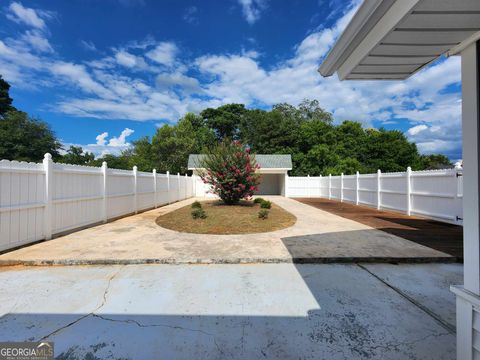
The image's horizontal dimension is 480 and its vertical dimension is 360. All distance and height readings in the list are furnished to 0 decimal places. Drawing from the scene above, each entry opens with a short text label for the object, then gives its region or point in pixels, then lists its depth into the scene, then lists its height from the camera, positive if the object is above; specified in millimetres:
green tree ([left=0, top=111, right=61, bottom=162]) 27344 +4828
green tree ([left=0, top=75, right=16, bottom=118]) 37156 +12115
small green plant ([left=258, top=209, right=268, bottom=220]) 8602 -1153
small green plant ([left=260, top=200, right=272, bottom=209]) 11234 -1067
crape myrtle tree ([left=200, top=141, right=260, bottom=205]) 11625 +465
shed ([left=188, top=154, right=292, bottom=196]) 21734 +897
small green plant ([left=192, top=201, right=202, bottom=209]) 10902 -1084
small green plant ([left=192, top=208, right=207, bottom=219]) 8500 -1146
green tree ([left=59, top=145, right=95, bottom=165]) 33312 +3363
